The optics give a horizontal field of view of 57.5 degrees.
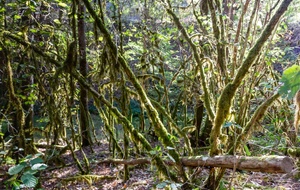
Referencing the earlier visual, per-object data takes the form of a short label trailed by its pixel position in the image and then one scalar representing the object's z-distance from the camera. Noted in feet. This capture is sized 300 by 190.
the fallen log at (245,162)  9.20
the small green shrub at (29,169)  5.38
